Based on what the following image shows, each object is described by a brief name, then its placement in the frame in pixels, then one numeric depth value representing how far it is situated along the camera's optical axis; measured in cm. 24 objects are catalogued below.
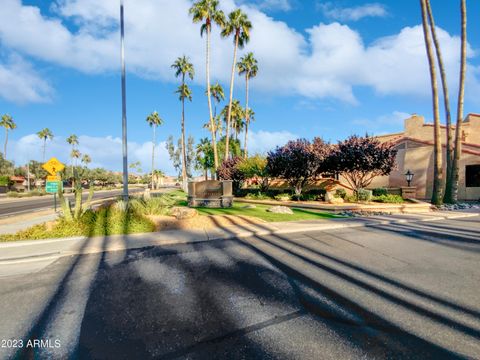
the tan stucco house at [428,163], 2261
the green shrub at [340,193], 2030
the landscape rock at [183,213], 1087
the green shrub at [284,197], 2150
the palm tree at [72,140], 8188
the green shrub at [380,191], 2059
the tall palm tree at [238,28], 2866
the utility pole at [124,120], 1206
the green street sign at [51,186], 1423
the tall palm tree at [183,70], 4203
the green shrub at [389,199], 1805
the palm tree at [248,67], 3881
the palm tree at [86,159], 9608
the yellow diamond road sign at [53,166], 1457
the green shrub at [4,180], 5278
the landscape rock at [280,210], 1386
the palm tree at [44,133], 6988
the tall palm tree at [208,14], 2723
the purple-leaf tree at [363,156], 1758
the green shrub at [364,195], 1850
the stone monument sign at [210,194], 1656
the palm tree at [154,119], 6075
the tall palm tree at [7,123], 5833
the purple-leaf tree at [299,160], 1958
